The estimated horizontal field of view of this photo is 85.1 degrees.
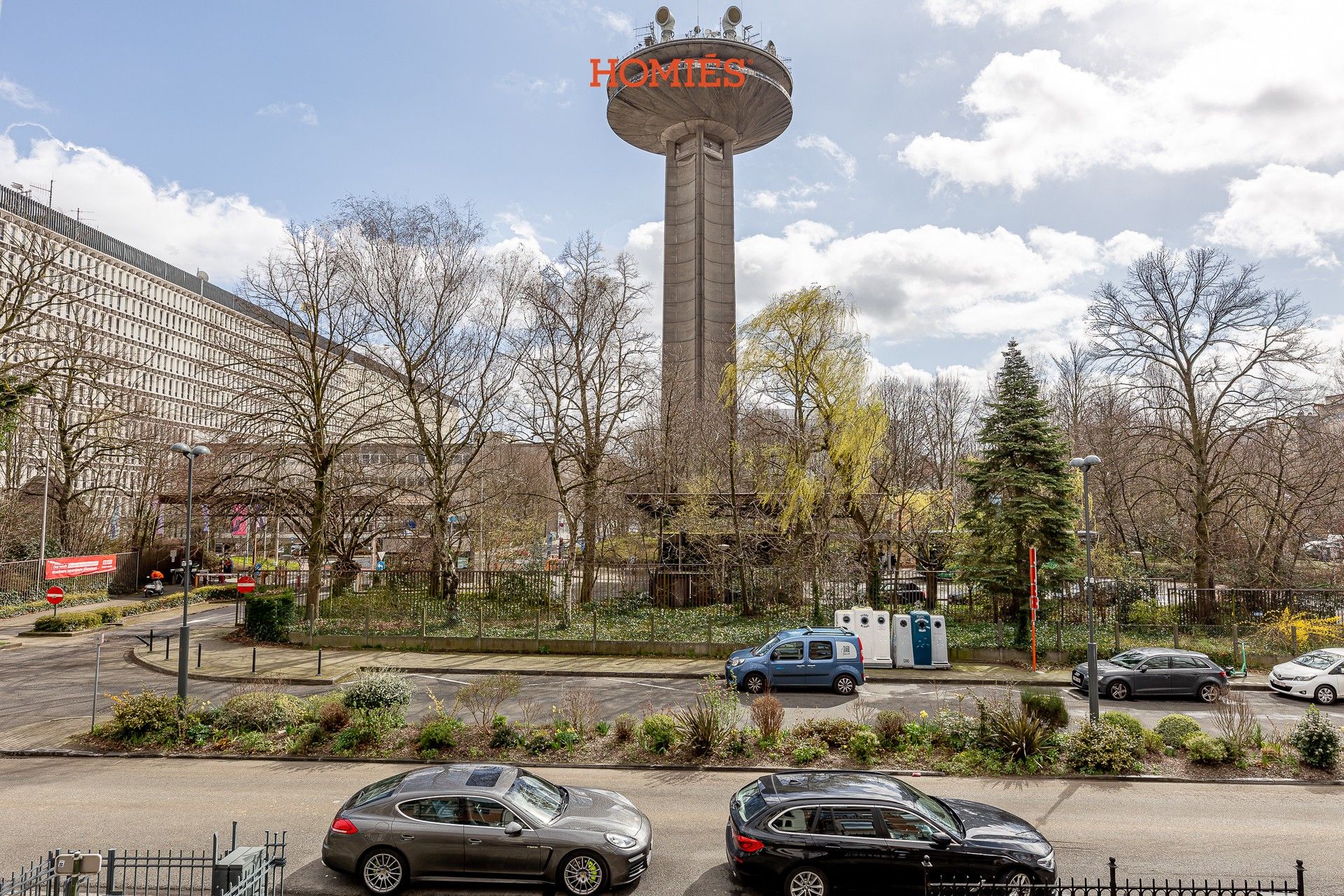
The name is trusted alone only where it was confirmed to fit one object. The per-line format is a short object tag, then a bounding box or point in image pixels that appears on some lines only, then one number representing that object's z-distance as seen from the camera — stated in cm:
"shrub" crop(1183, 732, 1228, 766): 1351
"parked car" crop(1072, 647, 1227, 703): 1931
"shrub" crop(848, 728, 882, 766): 1353
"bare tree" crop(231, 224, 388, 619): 2689
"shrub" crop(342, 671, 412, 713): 1491
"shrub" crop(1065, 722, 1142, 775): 1327
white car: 1939
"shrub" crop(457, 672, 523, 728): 1469
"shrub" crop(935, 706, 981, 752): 1398
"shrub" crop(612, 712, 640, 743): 1437
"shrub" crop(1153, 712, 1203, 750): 1432
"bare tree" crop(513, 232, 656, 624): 3166
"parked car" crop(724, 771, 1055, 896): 842
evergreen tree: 2442
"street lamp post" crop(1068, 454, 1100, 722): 1475
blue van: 1942
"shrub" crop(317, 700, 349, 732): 1451
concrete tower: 7050
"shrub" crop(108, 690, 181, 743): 1467
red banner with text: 2916
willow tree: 2684
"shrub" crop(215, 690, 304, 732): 1484
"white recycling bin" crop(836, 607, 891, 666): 2278
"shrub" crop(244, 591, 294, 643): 2636
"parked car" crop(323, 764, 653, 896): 873
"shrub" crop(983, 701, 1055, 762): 1354
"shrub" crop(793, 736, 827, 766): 1354
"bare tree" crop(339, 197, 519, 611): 2903
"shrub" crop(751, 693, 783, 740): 1427
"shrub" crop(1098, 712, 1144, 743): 1417
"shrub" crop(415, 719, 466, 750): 1379
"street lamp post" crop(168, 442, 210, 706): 1541
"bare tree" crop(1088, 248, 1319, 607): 2731
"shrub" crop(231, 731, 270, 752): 1427
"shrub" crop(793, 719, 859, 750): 1415
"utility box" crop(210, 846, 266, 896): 690
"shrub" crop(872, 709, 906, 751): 1398
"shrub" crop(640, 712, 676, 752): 1401
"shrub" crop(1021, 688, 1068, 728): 1484
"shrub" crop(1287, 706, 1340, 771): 1332
